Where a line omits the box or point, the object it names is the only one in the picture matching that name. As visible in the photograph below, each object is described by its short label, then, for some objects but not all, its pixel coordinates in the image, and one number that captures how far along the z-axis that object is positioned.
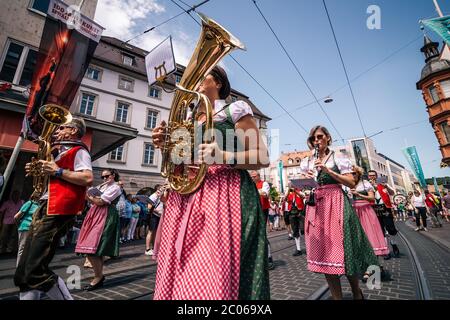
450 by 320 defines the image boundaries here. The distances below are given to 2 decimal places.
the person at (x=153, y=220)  6.21
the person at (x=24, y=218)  4.29
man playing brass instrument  2.08
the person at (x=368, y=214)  4.40
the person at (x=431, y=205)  12.65
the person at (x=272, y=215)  15.34
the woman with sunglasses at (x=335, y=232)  2.43
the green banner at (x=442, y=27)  5.60
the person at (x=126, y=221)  9.95
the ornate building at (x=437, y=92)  22.09
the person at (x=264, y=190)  5.61
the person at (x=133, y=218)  10.66
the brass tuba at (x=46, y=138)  2.59
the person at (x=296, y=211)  6.49
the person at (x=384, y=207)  5.70
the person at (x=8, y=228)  7.30
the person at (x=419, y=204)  11.66
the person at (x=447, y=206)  14.98
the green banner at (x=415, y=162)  19.77
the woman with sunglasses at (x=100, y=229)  3.89
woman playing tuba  1.20
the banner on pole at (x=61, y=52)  5.51
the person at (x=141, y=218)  11.58
